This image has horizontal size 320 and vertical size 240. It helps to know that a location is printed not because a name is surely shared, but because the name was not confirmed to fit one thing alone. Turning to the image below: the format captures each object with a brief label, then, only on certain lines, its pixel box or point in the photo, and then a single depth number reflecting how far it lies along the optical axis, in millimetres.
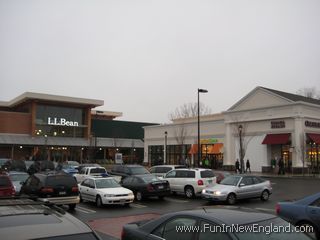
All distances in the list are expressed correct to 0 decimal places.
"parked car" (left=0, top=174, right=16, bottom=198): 16094
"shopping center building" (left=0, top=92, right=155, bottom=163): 65000
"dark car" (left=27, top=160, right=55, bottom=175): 31812
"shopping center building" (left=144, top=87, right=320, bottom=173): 39625
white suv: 20531
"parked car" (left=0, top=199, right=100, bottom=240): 3904
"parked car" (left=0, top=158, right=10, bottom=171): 34031
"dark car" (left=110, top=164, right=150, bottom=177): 26516
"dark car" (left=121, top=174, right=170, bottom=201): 19359
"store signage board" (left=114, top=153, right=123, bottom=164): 53188
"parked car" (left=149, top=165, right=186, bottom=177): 26325
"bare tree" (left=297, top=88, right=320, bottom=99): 98438
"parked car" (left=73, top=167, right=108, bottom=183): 28391
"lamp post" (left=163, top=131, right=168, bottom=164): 55612
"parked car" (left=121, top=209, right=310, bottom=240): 4797
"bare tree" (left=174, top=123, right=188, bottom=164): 54094
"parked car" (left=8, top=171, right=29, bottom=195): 21400
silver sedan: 17828
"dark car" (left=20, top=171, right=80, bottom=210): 15602
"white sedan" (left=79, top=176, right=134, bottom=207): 17156
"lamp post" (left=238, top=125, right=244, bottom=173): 41172
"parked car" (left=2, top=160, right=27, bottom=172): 33200
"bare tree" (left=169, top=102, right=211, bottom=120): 89688
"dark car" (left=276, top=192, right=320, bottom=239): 9078
